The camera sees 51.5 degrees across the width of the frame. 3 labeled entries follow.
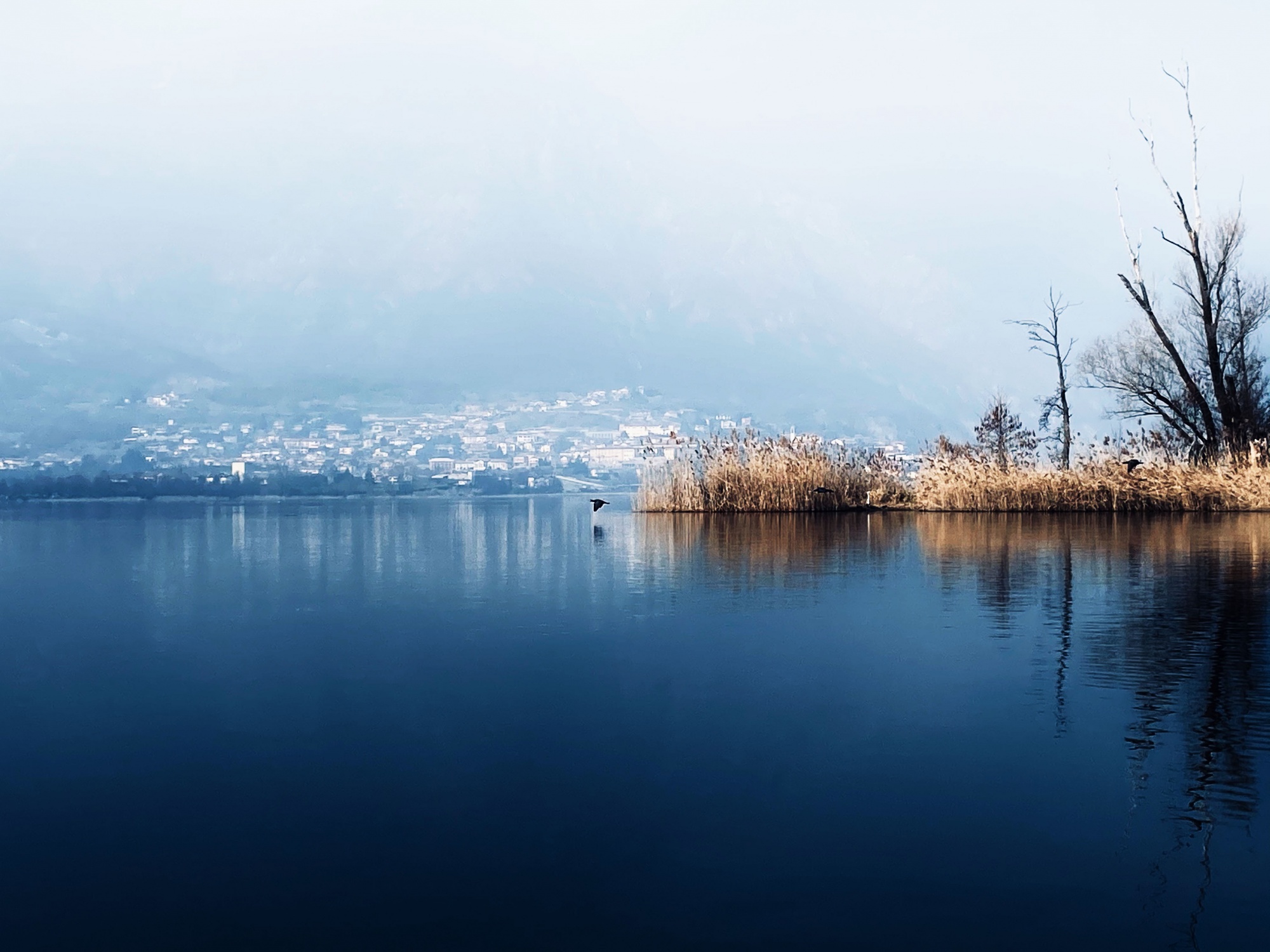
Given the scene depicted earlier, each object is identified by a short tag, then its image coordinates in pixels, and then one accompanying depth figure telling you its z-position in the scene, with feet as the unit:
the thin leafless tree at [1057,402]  111.64
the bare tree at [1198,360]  95.40
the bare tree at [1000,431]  105.29
